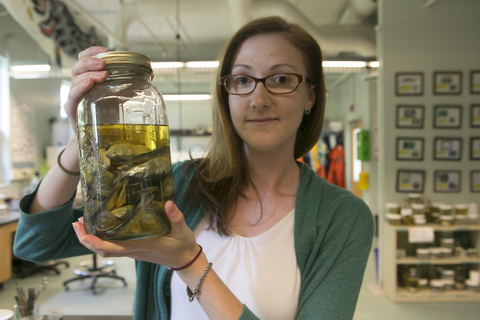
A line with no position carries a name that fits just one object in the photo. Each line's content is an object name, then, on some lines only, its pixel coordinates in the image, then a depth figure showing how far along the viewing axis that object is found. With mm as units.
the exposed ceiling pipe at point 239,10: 4066
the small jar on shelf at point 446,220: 3521
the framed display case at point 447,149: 3750
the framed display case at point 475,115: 3736
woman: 809
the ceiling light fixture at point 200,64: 4023
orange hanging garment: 7664
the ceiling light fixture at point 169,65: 4000
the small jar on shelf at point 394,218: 3599
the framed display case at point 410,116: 3768
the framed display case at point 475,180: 3752
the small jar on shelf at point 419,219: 3529
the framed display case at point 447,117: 3742
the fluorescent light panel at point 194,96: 6387
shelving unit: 3527
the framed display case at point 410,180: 3777
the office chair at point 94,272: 4078
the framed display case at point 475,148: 3740
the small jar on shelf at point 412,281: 3566
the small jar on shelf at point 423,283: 3559
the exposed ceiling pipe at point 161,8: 4527
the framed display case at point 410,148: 3785
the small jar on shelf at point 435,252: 3536
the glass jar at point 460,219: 3584
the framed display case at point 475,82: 3750
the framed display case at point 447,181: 3756
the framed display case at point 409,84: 3773
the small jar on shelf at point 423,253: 3553
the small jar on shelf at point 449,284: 3570
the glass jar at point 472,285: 3541
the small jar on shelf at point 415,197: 3680
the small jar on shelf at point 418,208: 3588
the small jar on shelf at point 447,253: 3563
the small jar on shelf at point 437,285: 3510
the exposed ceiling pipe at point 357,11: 4793
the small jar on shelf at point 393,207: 3687
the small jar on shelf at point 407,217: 3586
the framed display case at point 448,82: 3750
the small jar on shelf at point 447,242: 3580
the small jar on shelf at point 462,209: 3604
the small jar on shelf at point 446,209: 3580
